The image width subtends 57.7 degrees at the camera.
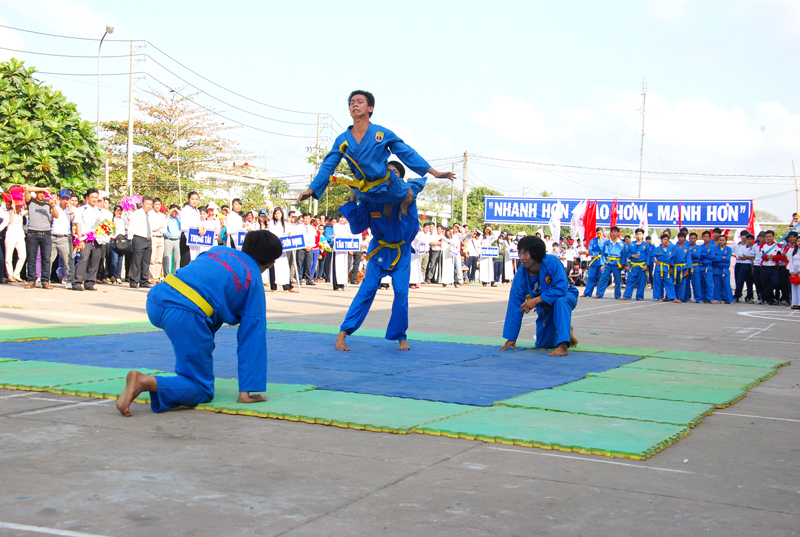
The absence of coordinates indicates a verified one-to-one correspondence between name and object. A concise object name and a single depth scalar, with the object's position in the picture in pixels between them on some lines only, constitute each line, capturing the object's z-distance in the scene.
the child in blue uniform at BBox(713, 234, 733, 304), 18.11
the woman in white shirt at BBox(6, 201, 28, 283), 13.31
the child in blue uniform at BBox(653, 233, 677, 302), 18.30
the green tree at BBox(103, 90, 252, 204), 37.19
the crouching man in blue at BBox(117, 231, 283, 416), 4.16
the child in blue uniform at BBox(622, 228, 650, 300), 18.64
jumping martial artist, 6.73
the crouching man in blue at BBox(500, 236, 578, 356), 7.16
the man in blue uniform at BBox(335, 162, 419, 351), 7.17
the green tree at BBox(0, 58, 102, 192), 17.39
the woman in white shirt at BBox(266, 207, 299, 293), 16.36
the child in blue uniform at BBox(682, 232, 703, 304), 18.06
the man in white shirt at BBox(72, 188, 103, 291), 13.69
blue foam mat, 5.18
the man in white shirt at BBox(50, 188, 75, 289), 13.66
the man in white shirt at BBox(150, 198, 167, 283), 14.94
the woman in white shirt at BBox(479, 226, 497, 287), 24.05
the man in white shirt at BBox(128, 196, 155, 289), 14.80
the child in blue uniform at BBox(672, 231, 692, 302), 18.17
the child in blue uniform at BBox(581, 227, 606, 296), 18.97
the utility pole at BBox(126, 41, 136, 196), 31.72
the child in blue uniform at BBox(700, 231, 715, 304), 17.98
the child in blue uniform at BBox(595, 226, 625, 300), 18.91
